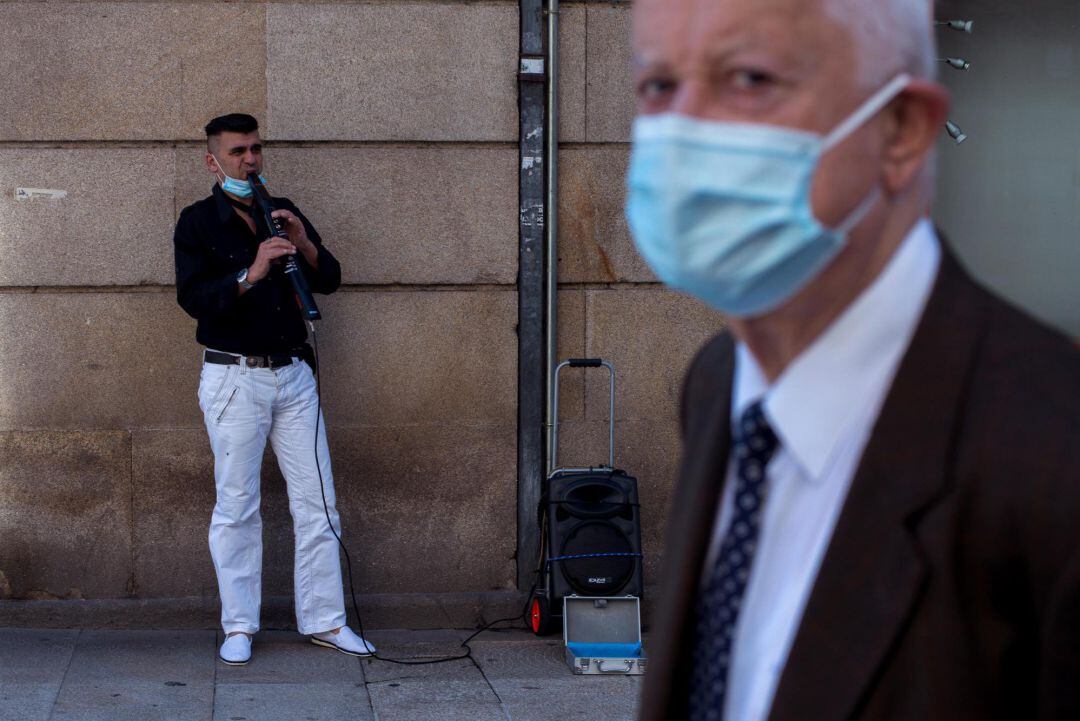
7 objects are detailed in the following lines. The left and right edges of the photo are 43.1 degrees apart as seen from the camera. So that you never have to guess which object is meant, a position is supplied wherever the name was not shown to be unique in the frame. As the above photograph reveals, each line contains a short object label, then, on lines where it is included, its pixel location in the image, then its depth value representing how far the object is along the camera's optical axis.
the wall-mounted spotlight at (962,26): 7.16
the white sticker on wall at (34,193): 6.77
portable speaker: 6.31
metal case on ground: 6.24
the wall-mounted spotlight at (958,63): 7.16
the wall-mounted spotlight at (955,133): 7.38
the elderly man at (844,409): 1.20
